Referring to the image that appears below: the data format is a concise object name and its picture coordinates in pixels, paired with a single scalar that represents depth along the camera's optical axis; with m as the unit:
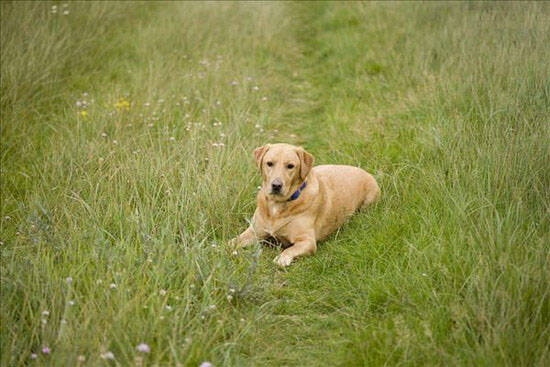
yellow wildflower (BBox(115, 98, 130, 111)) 6.09
